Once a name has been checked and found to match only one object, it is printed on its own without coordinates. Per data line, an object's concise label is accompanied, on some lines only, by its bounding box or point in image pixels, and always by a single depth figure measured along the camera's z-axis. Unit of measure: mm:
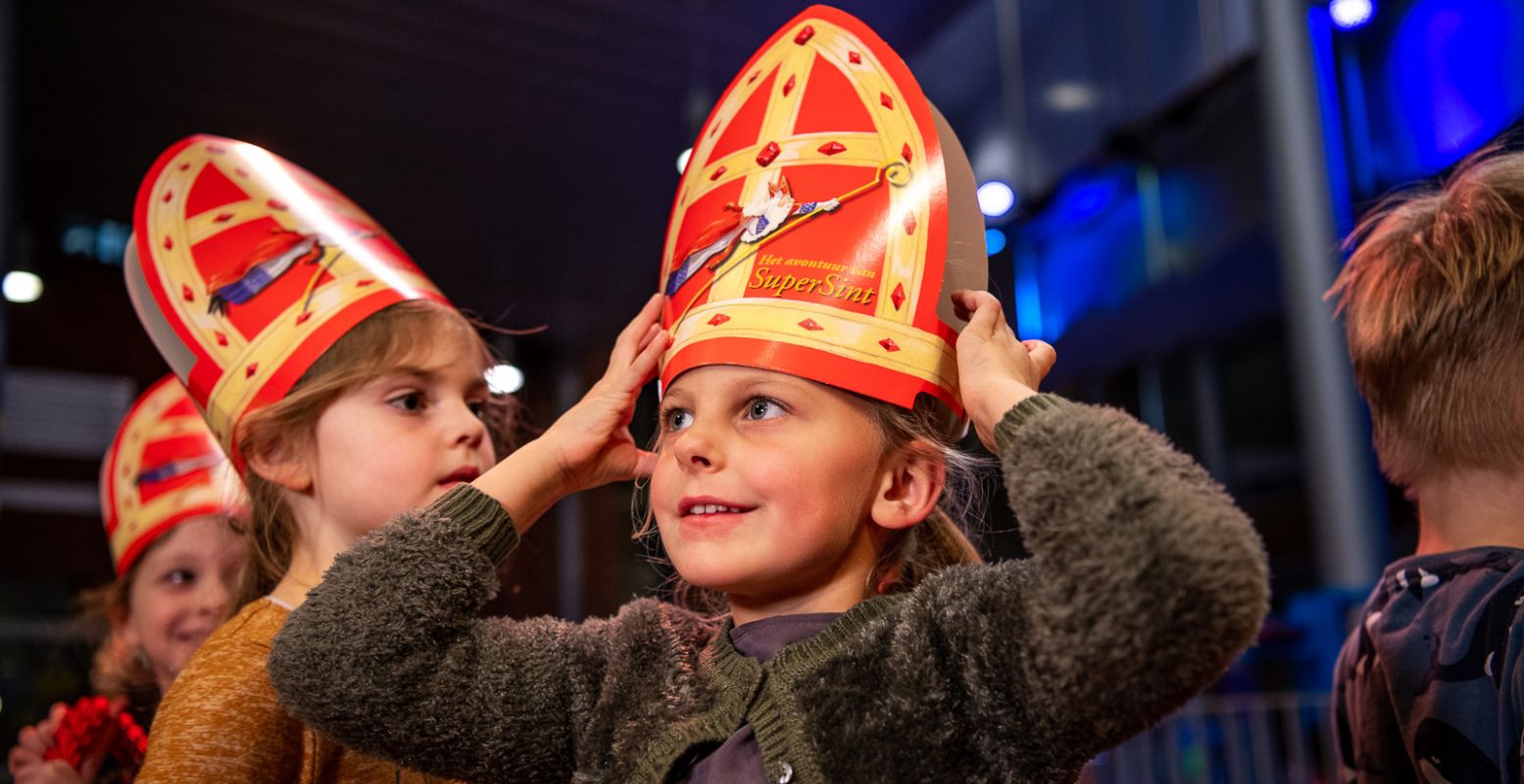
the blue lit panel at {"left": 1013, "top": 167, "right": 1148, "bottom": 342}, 5746
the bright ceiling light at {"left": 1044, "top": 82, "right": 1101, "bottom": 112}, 5527
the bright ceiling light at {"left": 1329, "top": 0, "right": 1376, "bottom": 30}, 3896
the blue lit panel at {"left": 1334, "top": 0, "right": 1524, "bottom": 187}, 3123
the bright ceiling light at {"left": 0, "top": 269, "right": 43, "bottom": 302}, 5324
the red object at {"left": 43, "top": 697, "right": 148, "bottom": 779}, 1569
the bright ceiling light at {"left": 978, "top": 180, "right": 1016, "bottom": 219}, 5422
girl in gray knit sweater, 786
